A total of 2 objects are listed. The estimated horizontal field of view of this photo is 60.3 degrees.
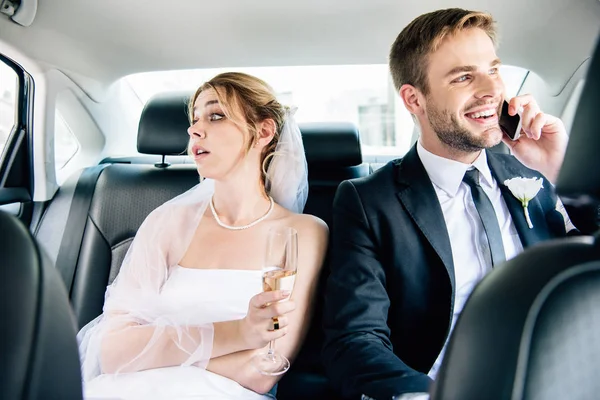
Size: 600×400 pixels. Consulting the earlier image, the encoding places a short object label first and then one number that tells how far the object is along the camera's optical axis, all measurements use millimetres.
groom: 1719
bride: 1707
